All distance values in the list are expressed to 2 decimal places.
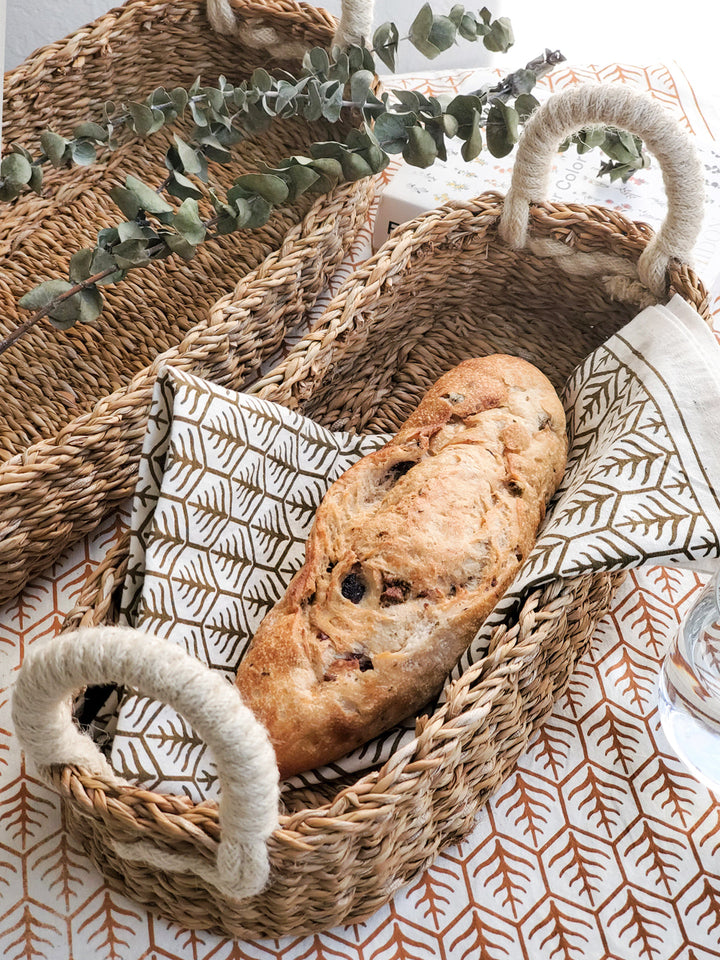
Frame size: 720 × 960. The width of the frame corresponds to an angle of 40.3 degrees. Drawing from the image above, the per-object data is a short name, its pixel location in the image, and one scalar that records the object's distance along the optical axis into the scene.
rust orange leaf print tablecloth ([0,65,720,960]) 0.82
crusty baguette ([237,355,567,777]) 0.85
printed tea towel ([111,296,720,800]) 0.84
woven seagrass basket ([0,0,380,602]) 1.01
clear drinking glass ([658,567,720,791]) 0.88
